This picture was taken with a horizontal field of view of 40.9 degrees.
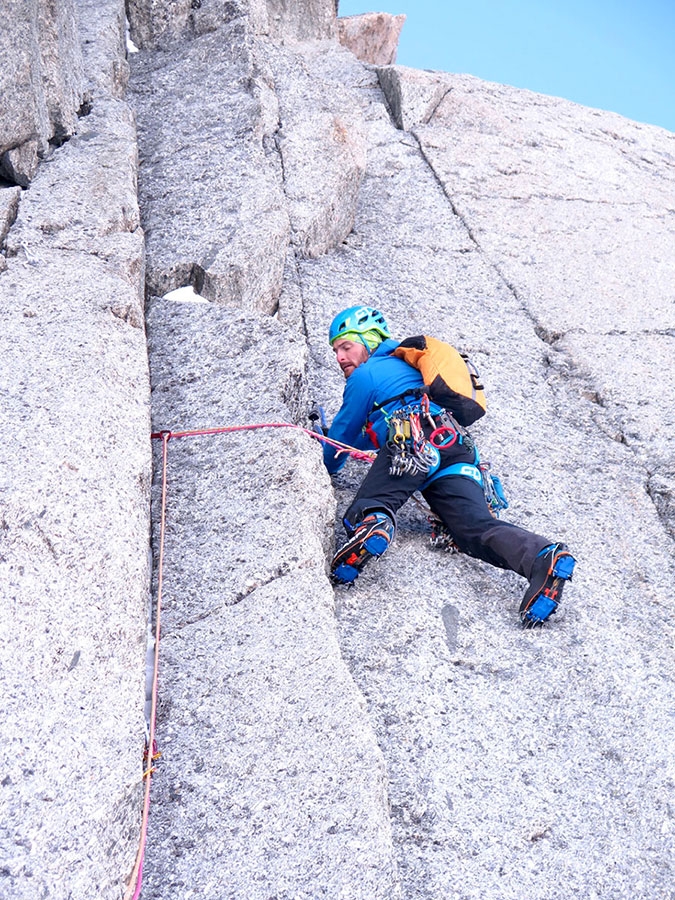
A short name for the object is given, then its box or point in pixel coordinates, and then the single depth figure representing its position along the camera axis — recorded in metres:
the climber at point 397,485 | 4.17
